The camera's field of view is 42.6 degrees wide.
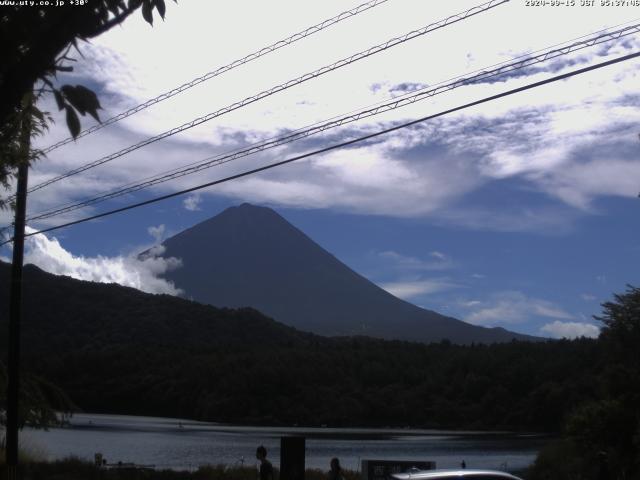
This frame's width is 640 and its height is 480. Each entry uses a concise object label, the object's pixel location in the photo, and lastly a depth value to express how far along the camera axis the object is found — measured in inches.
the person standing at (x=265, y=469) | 630.5
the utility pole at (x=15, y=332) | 639.8
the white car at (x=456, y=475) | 432.8
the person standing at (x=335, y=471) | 580.4
